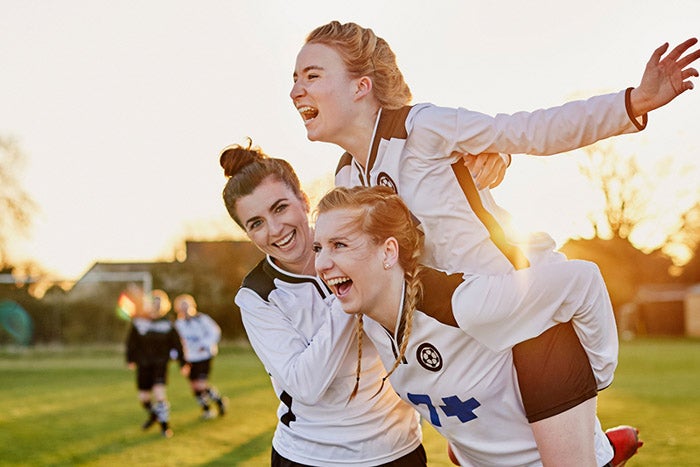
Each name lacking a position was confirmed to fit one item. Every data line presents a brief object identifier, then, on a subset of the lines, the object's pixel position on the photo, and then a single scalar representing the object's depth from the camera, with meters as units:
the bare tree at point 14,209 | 39.53
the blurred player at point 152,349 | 13.58
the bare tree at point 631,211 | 35.81
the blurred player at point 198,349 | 14.23
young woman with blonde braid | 2.98
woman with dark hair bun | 3.80
